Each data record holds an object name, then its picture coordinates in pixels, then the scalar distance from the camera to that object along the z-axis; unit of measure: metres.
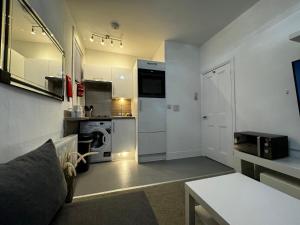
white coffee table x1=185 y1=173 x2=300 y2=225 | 0.70
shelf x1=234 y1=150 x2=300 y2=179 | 1.39
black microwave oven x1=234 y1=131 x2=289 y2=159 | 1.65
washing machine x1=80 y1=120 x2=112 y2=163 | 2.96
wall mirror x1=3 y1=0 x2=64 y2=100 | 1.02
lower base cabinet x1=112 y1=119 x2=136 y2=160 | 3.17
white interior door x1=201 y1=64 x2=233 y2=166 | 2.71
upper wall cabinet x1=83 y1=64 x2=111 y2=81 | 3.53
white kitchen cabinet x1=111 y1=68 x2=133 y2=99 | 3.70
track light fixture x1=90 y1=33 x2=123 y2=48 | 3.15
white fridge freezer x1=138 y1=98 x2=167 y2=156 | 3.07
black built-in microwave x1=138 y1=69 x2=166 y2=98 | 3.12
